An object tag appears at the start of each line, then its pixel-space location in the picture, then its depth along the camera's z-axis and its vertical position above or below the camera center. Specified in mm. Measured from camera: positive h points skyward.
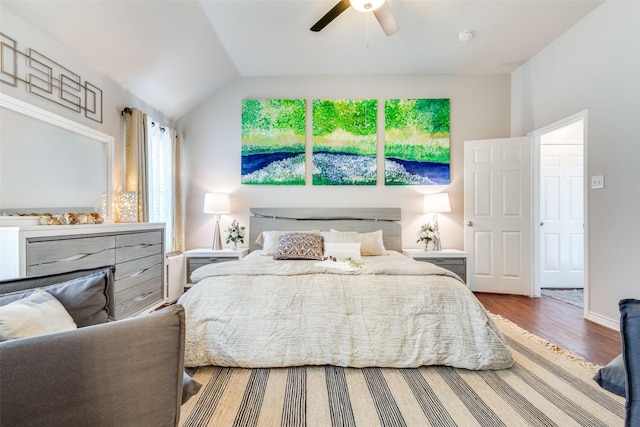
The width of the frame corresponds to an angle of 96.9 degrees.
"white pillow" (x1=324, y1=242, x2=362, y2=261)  3045 -414
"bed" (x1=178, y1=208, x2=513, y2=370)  1890 -746
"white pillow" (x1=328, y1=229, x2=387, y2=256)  3404 -331
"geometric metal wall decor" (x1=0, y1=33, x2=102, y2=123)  1933 +1056
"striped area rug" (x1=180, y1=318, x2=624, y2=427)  1442 -1051
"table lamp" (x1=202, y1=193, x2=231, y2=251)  3760 +87
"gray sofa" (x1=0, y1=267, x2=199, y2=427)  586 -361
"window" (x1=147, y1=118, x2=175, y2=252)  3465 +497
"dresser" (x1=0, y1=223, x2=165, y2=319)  1633 -288
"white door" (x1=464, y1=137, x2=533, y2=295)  3705 -23
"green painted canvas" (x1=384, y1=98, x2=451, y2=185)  4062 +999
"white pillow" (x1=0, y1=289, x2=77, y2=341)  873 -343
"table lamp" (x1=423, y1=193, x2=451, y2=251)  3773 +101
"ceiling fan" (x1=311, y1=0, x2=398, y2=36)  2254 +1672
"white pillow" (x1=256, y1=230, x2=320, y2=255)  3432 -344
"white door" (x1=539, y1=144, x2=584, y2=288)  4199 +16
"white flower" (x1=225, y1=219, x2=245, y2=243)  3822 -266
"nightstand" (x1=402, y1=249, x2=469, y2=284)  3582 -589
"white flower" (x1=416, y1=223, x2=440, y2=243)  3740 -273
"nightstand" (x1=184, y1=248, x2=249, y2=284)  3605 -555
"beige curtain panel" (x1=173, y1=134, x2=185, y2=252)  3904 +203
